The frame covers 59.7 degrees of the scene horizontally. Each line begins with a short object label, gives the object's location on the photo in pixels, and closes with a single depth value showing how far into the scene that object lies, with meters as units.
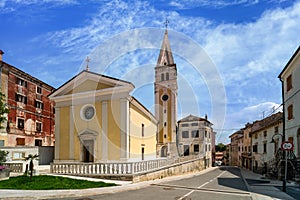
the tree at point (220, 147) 99.25
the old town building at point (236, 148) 57.09
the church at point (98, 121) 20.67
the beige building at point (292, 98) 17.72
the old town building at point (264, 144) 25.08
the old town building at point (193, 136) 47.84
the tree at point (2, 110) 17.66
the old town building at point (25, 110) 27.06
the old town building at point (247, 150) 43.59
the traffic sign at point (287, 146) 12.14
